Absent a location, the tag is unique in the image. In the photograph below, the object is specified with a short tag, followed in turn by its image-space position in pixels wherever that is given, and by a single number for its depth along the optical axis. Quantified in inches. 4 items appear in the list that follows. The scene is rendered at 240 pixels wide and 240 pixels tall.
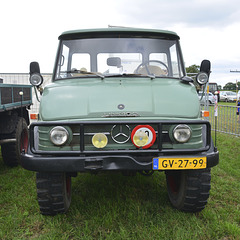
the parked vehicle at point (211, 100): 1010.8
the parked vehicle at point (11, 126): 174.2
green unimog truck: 100.1
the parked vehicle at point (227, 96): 1305.4
